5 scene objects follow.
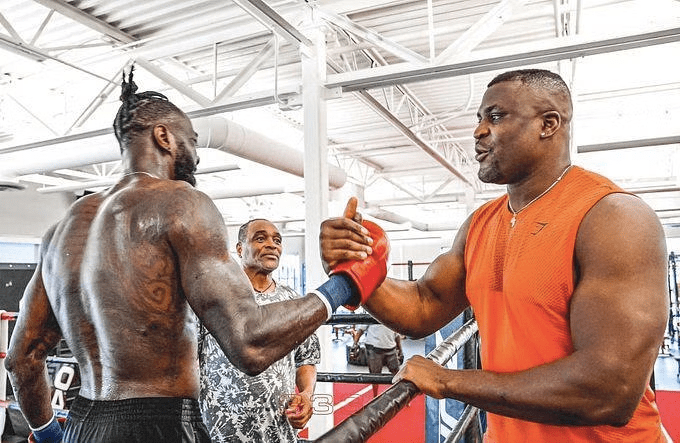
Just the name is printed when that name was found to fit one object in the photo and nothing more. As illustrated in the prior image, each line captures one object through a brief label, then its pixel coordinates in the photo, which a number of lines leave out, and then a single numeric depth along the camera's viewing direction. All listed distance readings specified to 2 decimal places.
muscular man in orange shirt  1.14
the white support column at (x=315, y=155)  4.38
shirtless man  1.50
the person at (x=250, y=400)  2.41
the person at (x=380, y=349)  7.14
